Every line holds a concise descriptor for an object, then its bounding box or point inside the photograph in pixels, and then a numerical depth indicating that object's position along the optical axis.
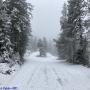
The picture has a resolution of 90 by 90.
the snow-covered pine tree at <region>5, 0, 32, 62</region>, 28.55
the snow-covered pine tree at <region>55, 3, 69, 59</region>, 33.77
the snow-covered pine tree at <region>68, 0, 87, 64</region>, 30.61
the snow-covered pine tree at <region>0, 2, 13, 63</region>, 24.24
